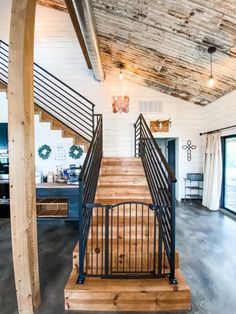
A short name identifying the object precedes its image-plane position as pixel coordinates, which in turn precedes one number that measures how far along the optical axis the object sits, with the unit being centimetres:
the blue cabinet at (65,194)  474
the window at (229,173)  564
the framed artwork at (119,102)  666
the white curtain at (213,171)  577
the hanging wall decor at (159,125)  672
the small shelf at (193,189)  684
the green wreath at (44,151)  562
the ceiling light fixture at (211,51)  392
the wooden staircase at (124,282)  220
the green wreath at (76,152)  561
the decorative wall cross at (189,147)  685
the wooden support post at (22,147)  200
